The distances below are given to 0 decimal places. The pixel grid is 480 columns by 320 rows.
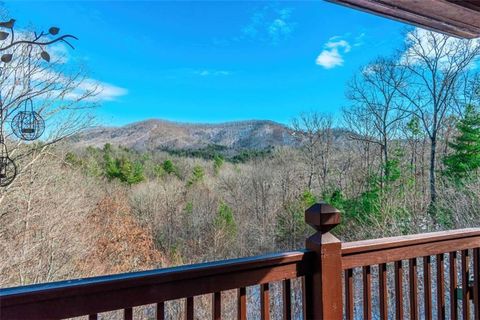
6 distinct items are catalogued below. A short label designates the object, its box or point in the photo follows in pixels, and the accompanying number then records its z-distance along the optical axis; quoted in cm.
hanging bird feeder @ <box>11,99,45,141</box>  249
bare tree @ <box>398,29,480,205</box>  811
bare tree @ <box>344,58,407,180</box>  915
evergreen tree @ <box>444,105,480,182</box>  752
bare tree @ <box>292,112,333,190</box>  1120
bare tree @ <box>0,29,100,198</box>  539
